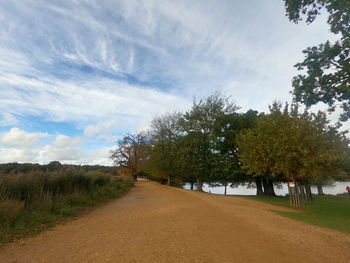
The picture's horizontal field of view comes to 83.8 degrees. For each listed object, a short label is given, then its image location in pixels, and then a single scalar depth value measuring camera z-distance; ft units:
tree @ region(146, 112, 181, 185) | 89.30
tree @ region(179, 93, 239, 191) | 72.84
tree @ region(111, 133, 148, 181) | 134.41
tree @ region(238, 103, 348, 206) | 36.37
